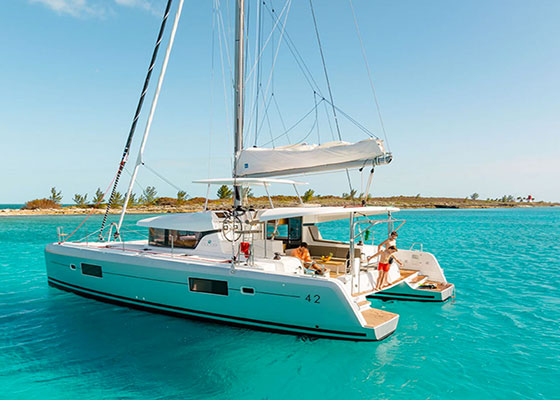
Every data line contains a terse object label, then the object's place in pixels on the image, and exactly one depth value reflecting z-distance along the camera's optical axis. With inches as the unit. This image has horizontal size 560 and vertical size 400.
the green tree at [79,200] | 2492.6
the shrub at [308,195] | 2406.7
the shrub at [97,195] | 2492.6
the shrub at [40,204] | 2315.5
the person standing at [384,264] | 332.2
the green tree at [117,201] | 2301.3
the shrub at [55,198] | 2407.7
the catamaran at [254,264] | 280.7
